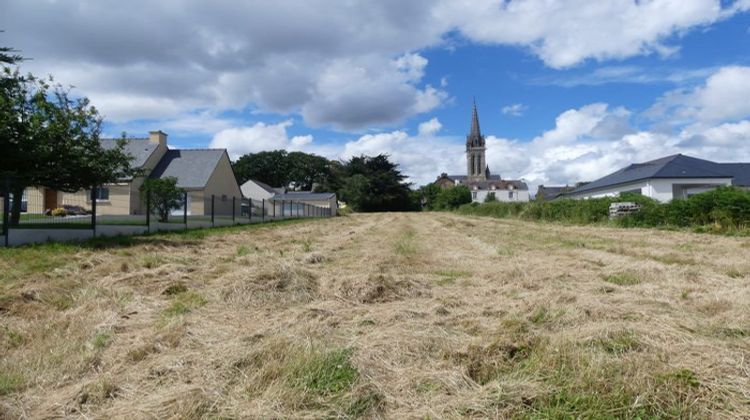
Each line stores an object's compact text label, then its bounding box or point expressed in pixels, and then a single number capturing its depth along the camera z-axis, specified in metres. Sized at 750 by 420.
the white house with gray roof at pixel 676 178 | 34.03
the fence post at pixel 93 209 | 12.16
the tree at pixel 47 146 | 10.71
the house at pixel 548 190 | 90.12
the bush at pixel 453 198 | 73.81
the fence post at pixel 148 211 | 15.10
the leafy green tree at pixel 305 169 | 92.31
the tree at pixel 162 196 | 15.95
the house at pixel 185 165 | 31.12
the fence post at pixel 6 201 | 9.45
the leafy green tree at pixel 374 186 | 62.94
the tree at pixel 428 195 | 83.19
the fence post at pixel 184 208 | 17.00
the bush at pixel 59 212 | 11.64
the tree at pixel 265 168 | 88.06
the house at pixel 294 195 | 56.41
